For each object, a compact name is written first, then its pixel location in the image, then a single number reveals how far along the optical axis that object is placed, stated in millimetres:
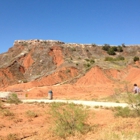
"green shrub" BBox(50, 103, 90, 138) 9977
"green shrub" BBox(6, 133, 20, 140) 9980
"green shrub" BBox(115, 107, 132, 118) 13328
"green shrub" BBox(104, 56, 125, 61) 56156
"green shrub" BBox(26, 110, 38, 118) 15625
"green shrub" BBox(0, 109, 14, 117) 16169
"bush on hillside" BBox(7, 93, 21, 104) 25172
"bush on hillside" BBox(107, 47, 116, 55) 67500
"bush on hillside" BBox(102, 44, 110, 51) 69738
